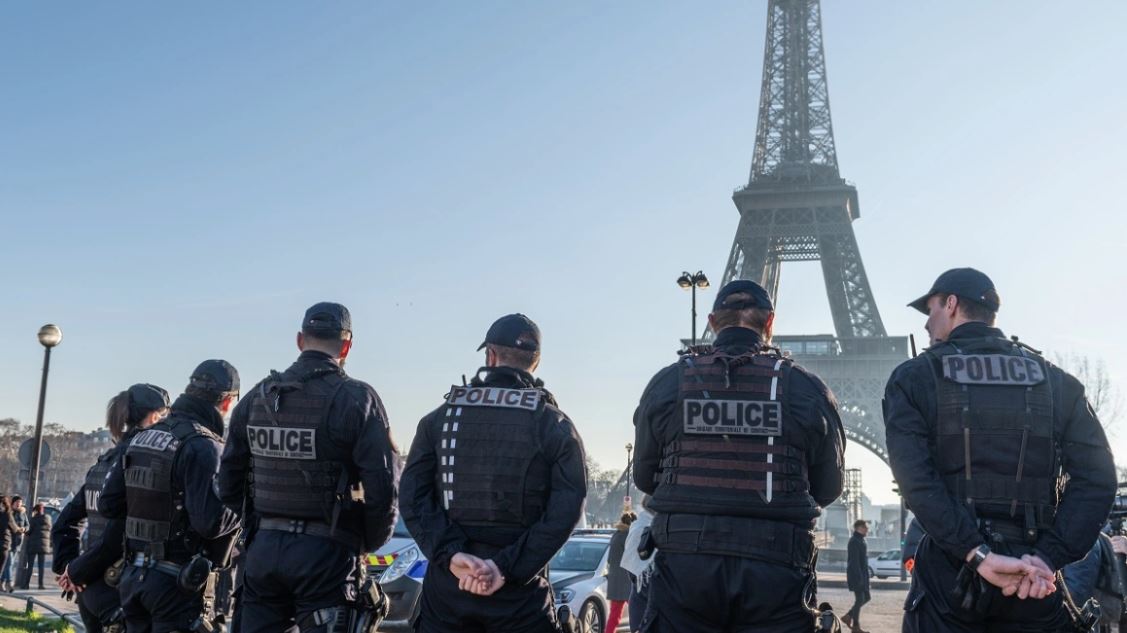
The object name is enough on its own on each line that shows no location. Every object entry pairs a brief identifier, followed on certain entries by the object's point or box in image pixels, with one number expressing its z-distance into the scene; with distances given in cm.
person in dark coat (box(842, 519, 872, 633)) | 1539
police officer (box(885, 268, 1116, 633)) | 394
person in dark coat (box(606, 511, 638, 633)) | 991
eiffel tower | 5950
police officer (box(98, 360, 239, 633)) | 560
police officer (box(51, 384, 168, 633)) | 602
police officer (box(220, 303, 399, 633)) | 486
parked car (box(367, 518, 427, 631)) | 1168
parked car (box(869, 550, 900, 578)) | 3750
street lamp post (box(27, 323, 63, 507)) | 1747
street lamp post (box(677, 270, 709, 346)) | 2480
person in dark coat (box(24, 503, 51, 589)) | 1753
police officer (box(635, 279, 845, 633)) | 400
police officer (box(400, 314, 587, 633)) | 448
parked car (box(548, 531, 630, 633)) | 1066
